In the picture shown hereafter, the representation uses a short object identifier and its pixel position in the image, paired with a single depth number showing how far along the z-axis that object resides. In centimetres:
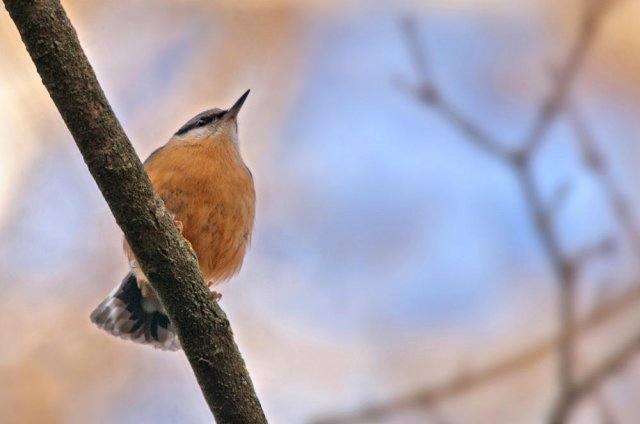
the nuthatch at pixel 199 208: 964
